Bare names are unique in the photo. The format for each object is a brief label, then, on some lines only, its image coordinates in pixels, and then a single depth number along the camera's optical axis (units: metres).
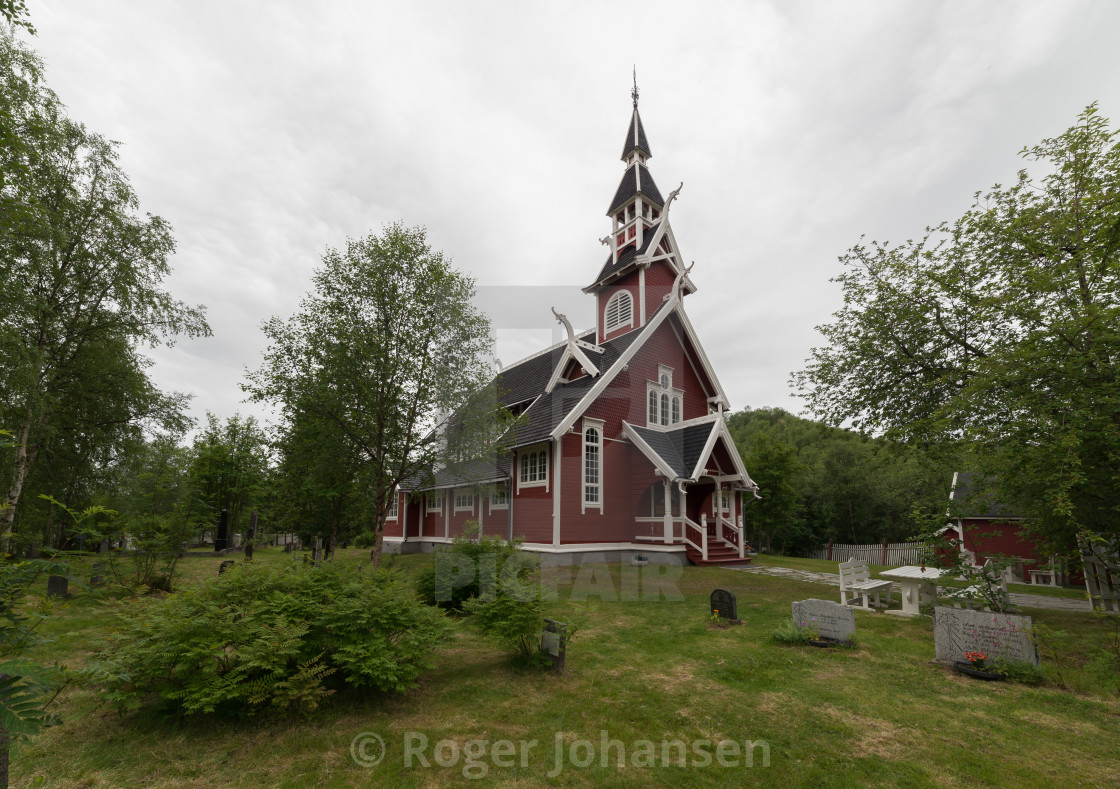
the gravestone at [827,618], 8.73
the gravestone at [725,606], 10.28
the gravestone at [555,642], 7.21
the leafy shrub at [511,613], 7.05
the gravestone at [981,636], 7.20
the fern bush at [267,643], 5.07
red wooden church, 18.02
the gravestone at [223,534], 22.58
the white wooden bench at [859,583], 11.92
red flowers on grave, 7.33
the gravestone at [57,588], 10.28
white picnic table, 11.03
